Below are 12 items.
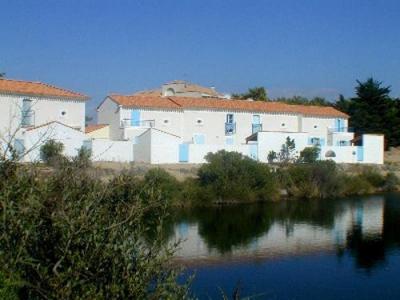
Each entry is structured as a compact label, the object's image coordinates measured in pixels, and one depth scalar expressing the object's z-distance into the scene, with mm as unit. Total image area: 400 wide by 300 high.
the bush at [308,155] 48881
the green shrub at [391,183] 51719
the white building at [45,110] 39531
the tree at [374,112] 63281
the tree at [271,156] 49156
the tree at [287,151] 49688
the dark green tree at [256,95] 71706
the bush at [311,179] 46062
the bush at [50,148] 34719
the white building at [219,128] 45500
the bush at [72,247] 7664
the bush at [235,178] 41594
